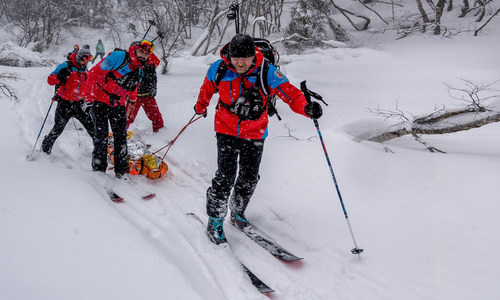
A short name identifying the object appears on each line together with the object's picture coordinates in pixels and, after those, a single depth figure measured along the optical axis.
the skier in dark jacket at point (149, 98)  6.33
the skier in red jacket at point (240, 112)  2.74
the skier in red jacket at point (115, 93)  3.95
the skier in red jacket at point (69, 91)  4.62
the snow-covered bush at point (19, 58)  15.39
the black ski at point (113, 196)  3.72
